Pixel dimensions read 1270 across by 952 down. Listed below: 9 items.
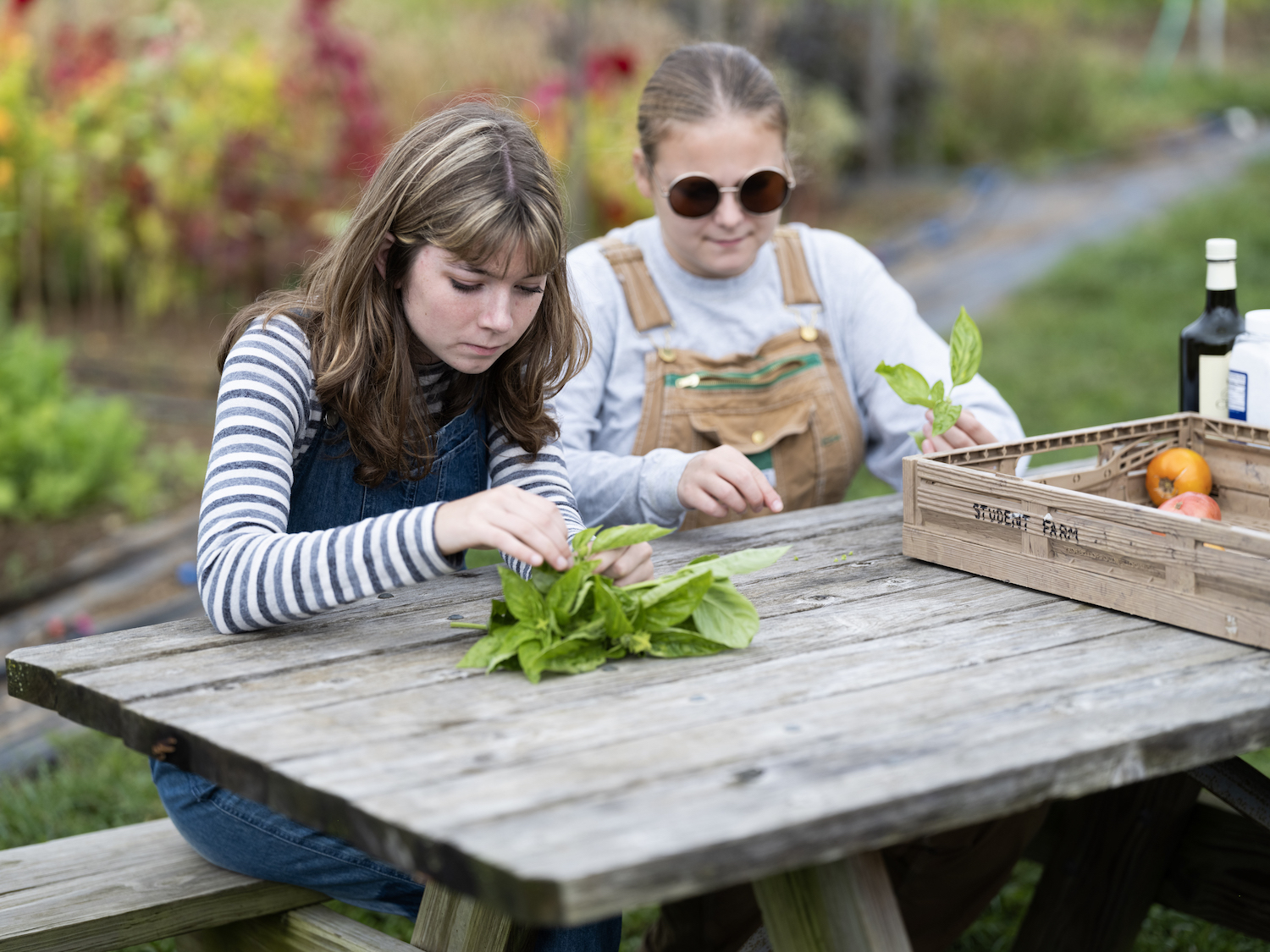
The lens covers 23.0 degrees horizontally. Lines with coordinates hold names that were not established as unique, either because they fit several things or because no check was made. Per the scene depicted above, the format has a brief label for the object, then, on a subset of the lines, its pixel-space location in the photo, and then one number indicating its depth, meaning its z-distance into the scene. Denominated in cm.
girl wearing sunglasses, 326
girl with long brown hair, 282
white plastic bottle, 304
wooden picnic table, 233
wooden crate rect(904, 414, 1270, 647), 275
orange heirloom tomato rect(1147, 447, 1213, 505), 302
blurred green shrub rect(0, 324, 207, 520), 446
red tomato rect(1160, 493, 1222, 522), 292
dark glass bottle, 312
